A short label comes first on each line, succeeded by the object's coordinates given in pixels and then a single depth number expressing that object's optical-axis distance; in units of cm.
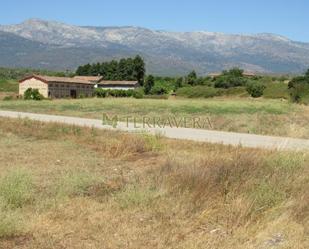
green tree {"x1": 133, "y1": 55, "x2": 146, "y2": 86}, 9284
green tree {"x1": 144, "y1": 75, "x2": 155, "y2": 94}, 7382
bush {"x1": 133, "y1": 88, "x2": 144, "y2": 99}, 5825
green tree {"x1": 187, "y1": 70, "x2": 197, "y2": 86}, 7555
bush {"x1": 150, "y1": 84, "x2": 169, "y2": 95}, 7053
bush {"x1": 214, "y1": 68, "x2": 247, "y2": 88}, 6790
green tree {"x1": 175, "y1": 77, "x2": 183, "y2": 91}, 7767
